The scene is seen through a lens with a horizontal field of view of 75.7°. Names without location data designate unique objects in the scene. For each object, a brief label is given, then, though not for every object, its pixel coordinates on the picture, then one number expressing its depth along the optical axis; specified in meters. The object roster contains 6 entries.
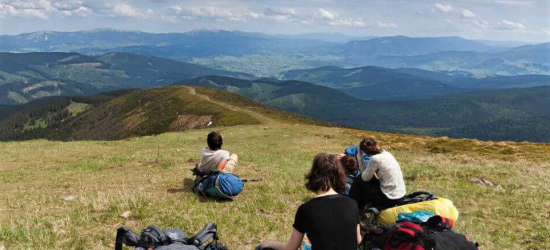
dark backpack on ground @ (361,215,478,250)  7.14
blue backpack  13.05
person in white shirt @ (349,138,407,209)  10.61
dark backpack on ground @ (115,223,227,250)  7.42
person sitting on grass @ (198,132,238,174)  13.23
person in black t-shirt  6.32
